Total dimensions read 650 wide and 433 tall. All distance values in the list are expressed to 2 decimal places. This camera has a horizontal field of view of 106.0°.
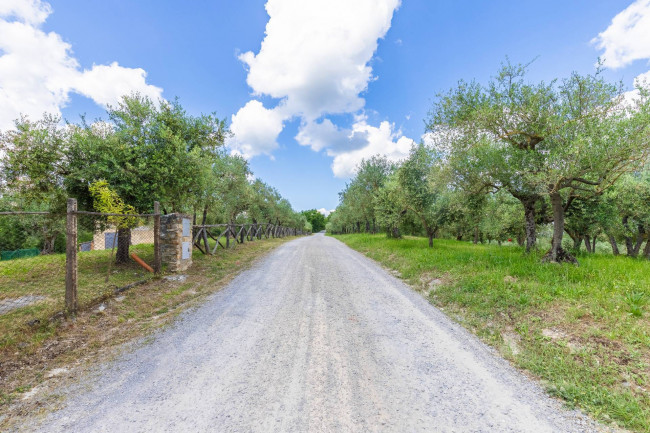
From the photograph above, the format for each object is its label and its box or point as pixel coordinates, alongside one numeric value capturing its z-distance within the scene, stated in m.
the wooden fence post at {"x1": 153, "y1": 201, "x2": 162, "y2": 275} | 8.44
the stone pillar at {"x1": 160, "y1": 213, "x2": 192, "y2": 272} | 9.08
